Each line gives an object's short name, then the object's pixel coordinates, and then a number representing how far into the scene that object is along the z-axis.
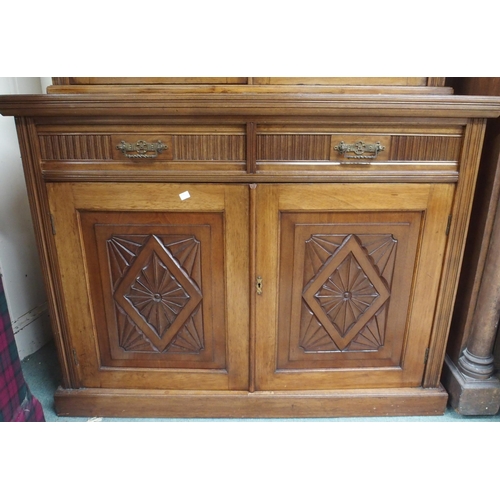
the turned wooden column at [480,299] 1.22
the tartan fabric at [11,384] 1.03
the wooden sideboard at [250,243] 1.09
